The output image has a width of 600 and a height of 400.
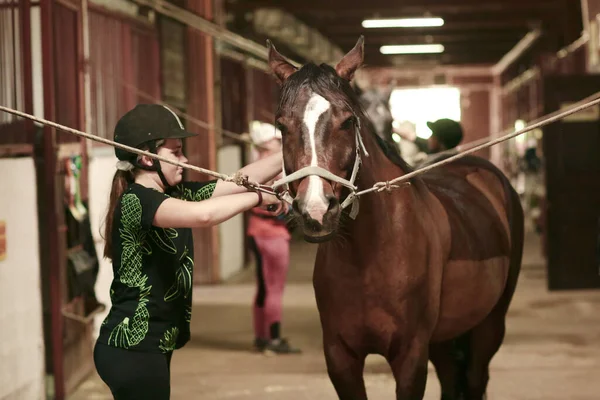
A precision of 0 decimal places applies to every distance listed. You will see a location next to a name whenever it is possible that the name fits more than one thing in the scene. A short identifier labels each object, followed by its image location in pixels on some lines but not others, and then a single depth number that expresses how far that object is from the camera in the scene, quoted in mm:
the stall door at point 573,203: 15954
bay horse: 5058
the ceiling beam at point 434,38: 34283
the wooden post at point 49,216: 8647
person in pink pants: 11428
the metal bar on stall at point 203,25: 12469
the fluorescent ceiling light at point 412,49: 38045
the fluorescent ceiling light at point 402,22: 28367
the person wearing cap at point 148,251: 4967
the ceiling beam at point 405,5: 22761
